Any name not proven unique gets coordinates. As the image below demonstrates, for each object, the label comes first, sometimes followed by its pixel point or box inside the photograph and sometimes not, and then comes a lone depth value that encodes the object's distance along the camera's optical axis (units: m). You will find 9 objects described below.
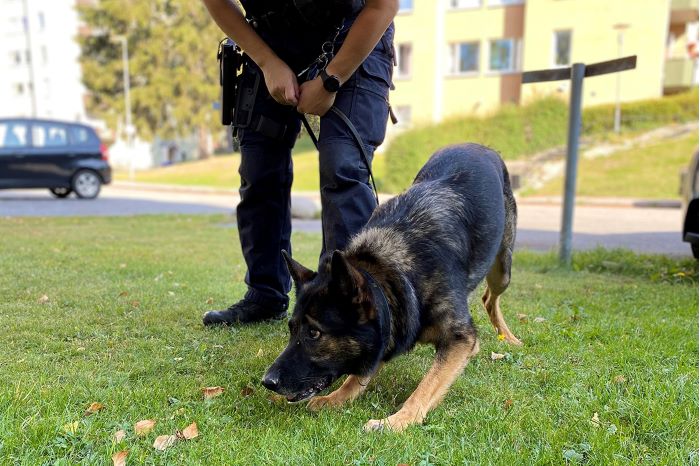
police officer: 2.80
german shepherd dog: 2.31
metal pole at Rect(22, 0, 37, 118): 36.06
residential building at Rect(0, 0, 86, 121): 51.88
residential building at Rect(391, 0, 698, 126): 24.53
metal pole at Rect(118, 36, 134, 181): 35.43
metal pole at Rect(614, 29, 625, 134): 23.77
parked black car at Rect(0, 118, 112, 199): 14.57
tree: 38.03
